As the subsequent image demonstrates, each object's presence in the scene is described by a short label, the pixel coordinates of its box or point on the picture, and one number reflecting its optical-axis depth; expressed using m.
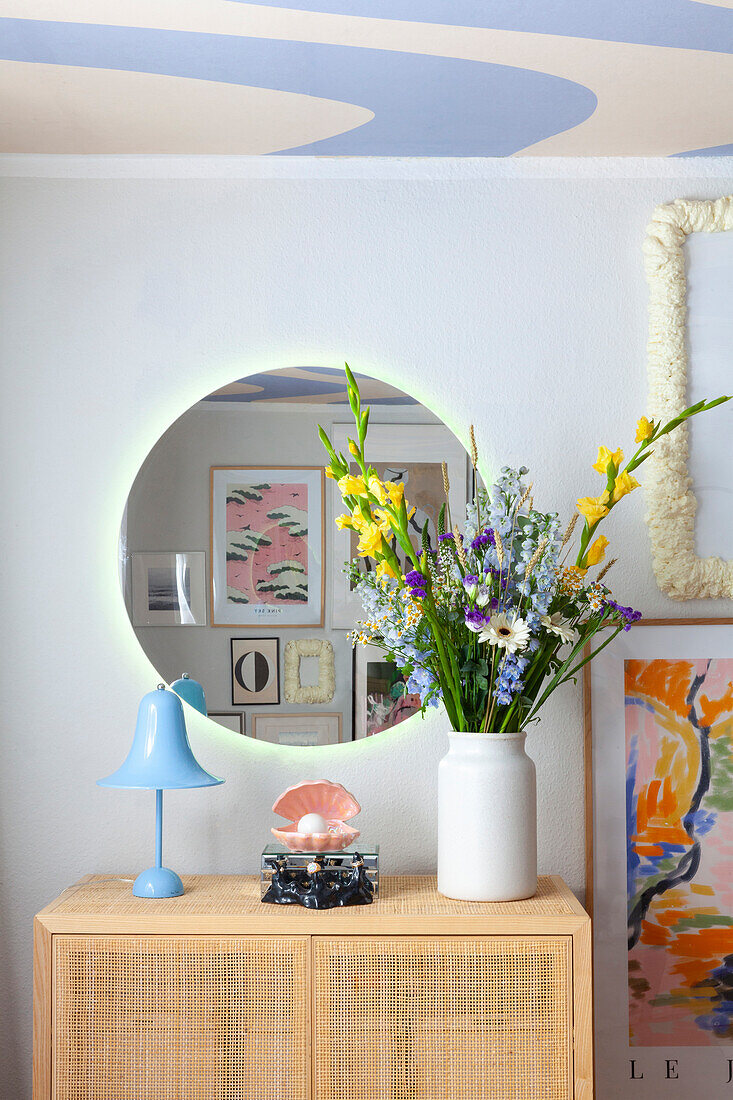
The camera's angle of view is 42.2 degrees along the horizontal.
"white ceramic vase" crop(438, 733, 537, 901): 1.68
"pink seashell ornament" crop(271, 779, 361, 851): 1.87
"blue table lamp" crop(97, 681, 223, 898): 1.74
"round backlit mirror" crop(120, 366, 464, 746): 1.99
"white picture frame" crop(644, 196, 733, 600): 1.98
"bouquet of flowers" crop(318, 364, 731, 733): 1.64
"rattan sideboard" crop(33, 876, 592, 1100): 1.59
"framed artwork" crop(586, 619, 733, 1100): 1.92
